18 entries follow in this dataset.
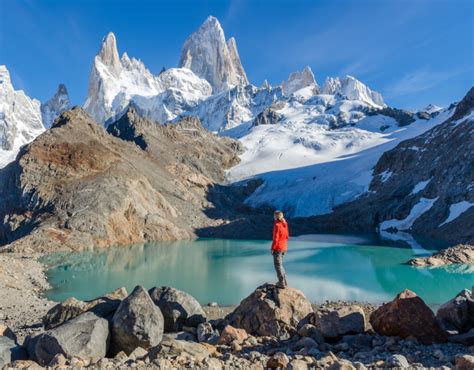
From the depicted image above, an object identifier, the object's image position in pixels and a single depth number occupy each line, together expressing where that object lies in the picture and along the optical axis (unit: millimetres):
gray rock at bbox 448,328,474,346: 9992
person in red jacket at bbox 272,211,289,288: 12414
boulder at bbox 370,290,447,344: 10273
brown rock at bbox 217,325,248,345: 10281
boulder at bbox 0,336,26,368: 8641
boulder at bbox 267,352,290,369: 7814
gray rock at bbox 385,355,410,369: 7912
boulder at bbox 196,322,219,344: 10828
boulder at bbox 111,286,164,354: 9867
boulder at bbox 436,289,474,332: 11359
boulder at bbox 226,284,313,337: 11477
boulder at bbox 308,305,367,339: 10406
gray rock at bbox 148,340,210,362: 8137
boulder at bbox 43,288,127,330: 11531
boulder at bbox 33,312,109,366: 8719
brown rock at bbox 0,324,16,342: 9933
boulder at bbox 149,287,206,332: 12648
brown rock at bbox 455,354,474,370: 6727
